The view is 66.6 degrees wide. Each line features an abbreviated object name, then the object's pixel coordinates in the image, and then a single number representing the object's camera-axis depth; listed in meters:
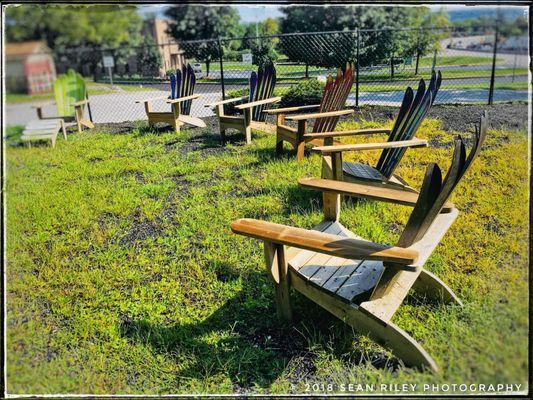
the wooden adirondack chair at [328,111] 4.07
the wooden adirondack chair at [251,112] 4.93
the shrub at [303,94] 4.72
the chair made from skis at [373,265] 1.48
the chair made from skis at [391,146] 2.86
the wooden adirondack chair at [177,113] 6.02
